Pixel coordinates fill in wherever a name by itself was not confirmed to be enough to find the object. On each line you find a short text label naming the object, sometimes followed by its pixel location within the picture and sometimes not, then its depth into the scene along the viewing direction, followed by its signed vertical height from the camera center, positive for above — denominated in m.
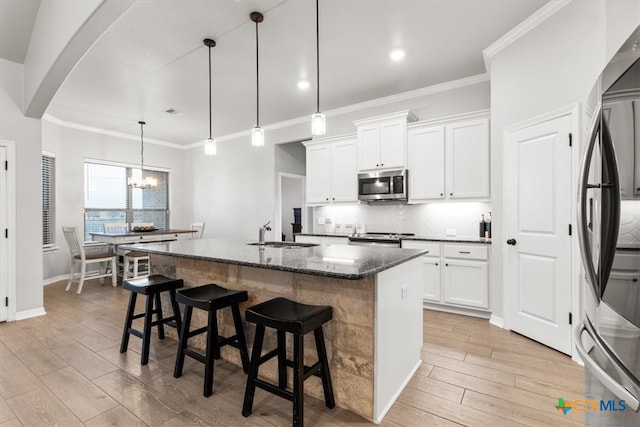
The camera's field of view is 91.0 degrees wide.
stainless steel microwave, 4.36 +0.37
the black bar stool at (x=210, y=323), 2.11 -0.79
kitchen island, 1.86 -0.60
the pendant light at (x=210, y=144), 3.16 +0.69
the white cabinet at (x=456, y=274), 3.61 -0.75
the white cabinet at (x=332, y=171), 4.91 +0.66
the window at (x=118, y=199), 6.37 +0.31
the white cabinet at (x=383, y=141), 4.34 +1.00
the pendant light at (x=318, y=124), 2.49 +0.70
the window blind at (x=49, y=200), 5.64 +0.24
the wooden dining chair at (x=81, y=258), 5.06 -0.75
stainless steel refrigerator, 0.83 -0.10
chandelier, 6.02 +0.59
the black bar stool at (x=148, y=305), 2.55 -0.82
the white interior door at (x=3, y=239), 3.54 -0.29
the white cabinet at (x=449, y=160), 3.83 +0.65
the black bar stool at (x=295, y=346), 1.68 -0.78
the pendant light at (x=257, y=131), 2.77 +0.73
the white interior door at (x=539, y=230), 2.72 -0.19
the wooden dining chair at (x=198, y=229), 6.95 -0.38
